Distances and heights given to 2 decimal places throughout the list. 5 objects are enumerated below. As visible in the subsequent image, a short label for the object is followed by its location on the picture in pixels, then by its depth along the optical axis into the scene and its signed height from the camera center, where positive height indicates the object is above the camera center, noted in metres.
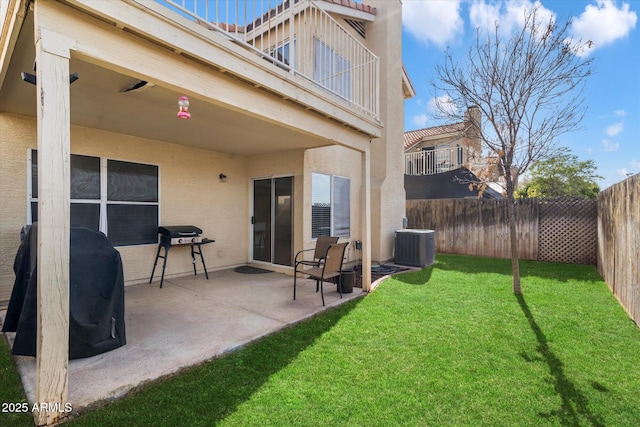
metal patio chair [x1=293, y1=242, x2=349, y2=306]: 4.54 -0.86
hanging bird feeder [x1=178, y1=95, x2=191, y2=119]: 2.88 +1.04
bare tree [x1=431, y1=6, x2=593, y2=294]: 5.11 +2.15
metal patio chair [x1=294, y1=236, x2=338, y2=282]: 5.77 -0.64
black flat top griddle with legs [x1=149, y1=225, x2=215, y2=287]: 5.52 -0.49
